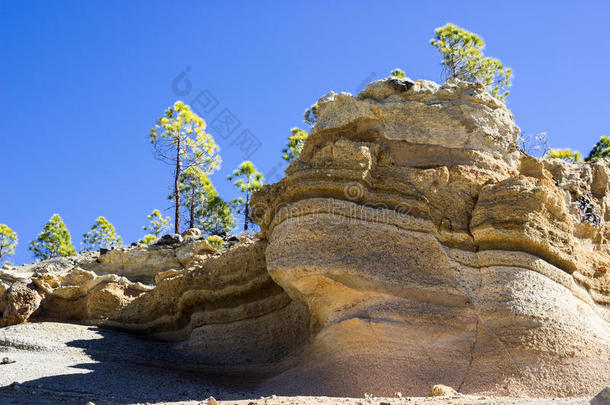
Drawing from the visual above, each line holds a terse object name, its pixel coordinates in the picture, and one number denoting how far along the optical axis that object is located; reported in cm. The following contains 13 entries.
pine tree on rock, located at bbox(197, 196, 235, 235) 3297
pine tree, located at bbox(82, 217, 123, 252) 4003
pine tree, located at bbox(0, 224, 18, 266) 4097
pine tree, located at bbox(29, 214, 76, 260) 3938
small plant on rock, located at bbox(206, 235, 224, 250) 2012
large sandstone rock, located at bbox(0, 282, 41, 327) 1353
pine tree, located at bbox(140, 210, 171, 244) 3959
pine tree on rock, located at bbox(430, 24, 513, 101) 3059
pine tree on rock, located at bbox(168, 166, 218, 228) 3247
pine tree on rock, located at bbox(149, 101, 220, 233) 2900
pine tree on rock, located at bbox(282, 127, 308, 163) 3179
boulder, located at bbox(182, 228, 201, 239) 2034
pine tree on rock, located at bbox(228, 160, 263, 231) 3391
